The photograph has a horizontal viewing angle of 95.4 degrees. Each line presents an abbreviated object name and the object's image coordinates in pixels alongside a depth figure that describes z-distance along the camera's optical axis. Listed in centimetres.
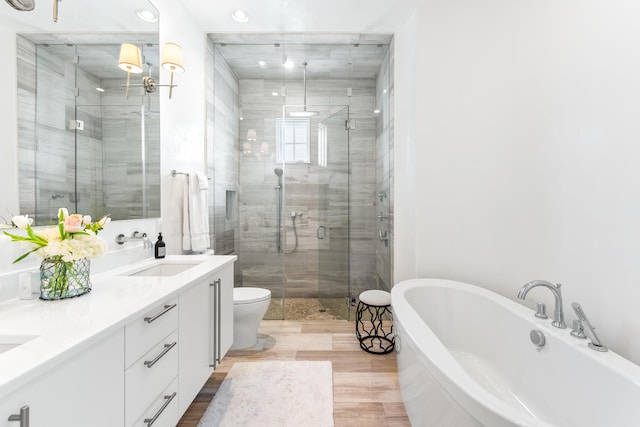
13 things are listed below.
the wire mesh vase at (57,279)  110
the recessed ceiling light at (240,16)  246
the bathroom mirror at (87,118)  117
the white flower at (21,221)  104
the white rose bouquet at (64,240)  106
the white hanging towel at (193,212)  218
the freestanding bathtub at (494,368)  105
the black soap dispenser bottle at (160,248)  187
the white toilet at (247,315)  227
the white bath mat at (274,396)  161
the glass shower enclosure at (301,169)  309
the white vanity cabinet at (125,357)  69
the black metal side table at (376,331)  240
